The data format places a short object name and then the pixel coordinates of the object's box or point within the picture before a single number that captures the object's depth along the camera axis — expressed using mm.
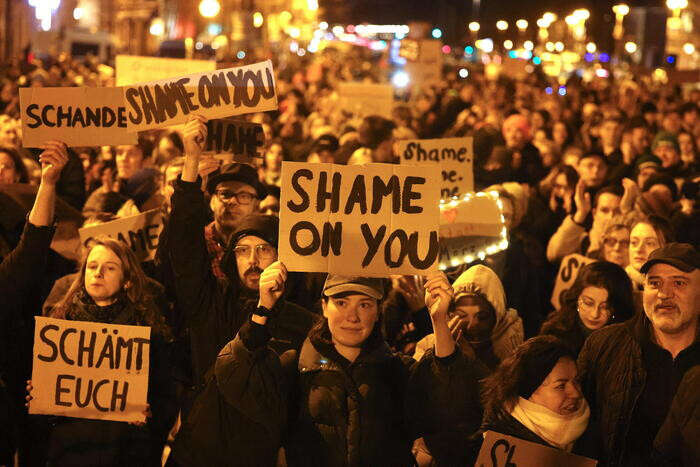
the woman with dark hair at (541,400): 7989
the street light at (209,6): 48147
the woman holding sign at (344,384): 8096
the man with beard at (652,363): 8381
